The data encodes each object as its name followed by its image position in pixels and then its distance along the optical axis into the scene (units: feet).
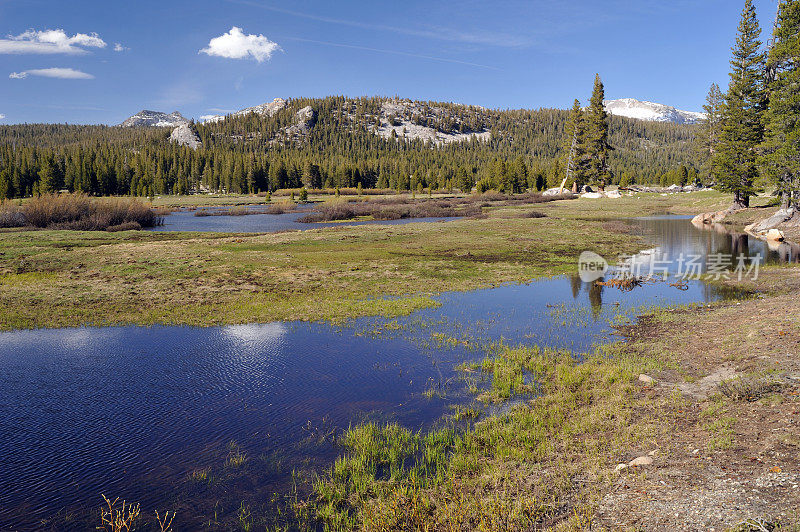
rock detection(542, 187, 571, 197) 366.20
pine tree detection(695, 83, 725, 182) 313.73
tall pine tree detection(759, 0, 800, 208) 139.33
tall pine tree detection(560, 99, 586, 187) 342.23
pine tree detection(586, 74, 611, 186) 327.67
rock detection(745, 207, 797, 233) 154.30
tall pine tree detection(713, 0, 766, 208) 194.70
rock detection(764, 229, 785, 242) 140.46
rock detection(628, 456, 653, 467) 27.35
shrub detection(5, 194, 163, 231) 195.93
